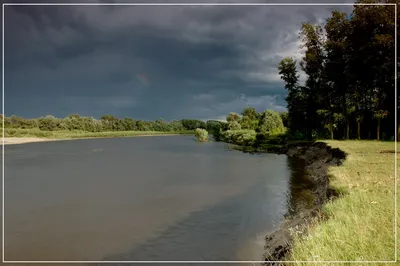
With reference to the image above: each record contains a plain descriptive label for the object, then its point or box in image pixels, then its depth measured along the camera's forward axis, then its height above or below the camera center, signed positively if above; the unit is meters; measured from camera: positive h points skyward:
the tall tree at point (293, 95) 37.12 +4.71
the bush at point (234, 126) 59.18 +1.51
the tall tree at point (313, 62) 33.41 +7.78
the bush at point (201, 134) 56.61 -0.02
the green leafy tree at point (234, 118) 58.75 +2.99
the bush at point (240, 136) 51.90 -0.49
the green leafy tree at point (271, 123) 48.90 +1.64
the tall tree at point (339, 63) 29.75 +6.92
